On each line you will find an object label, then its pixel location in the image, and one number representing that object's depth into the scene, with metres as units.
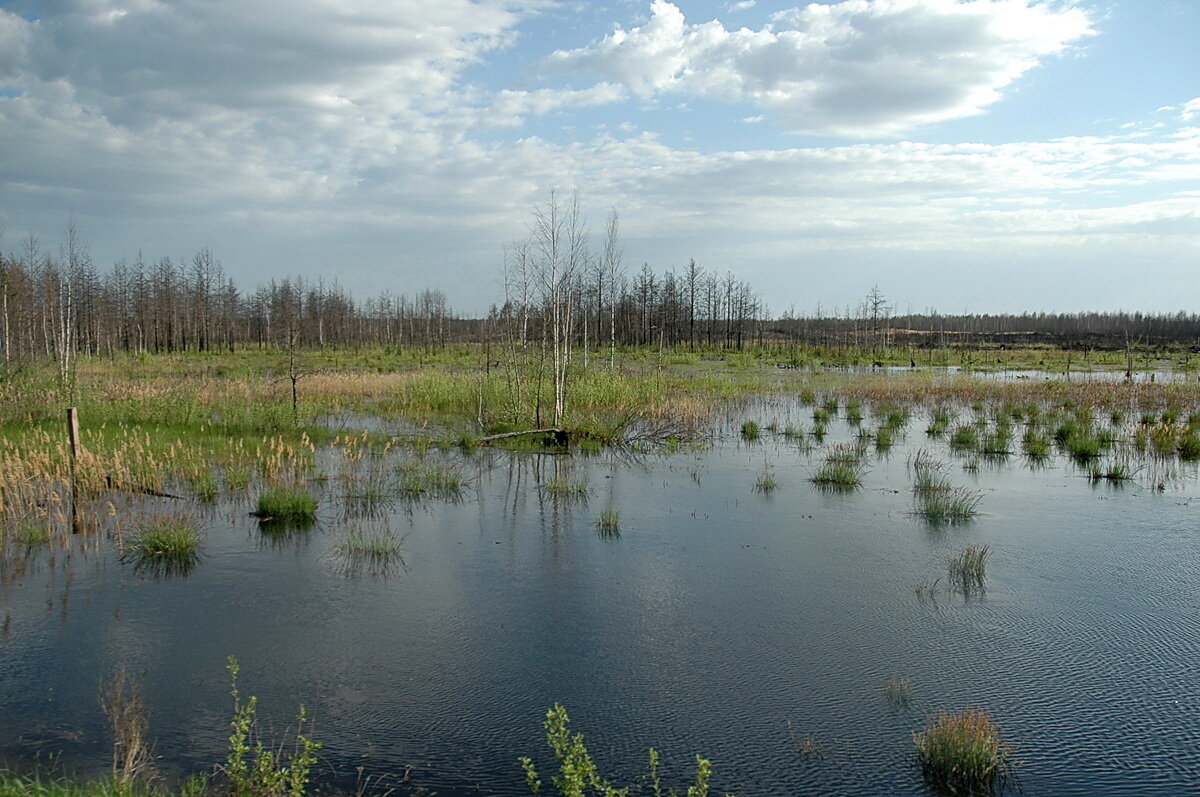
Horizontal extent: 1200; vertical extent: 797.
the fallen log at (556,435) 15.81
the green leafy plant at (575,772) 3.66
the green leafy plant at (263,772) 3.91
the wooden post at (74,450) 9.38
